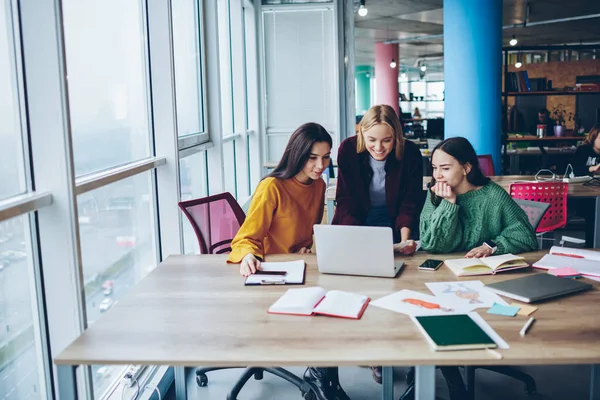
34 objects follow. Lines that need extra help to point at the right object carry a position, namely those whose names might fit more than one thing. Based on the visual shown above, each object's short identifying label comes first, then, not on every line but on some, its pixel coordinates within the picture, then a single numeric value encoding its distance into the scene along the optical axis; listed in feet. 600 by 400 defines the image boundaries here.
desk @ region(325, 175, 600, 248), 14.39
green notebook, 5.36
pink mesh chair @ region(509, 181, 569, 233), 13.74
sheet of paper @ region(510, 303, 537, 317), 6.26
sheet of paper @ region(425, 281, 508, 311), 6.57
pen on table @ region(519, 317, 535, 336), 5.70
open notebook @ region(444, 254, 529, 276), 7.64
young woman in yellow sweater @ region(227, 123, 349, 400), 8.94
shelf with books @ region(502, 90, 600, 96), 24.90
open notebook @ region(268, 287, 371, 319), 6.38
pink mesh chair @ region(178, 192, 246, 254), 9.95
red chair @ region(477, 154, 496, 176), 18.50
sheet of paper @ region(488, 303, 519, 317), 6.23
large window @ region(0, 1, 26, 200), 6.42
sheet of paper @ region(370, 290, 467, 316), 6.36
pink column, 54.29
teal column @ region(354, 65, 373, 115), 93.25
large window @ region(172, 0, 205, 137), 14.12
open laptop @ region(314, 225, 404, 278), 7.26
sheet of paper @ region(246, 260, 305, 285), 7.55
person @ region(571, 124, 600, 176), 18.25
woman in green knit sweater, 8.57
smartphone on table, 7.92
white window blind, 24.64
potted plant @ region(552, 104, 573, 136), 27.63
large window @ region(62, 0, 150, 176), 8.29
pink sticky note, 7.50
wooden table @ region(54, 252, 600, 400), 5.24
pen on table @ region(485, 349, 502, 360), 5.19
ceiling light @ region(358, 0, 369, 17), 23.95
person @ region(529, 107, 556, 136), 28.19
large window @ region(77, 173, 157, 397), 8.29
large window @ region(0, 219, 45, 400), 6.36
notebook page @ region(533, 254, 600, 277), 7.59
